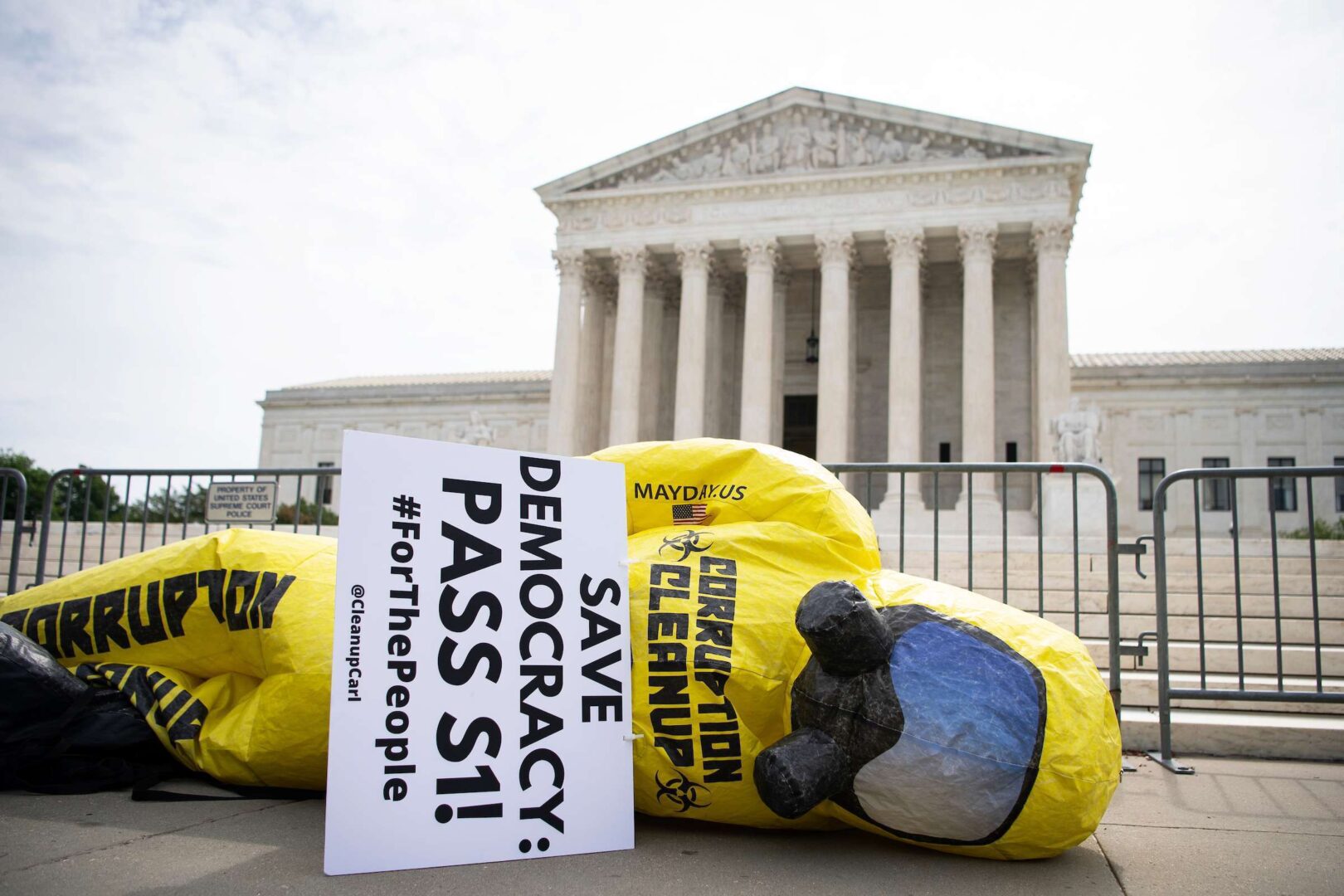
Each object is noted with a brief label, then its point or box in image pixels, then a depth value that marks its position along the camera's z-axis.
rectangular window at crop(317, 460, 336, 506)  40.44
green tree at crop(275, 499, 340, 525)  27.11
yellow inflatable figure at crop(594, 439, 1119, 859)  3.13
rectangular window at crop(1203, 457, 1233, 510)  35.28
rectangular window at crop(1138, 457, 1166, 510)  35.91
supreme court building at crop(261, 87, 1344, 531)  26.77
